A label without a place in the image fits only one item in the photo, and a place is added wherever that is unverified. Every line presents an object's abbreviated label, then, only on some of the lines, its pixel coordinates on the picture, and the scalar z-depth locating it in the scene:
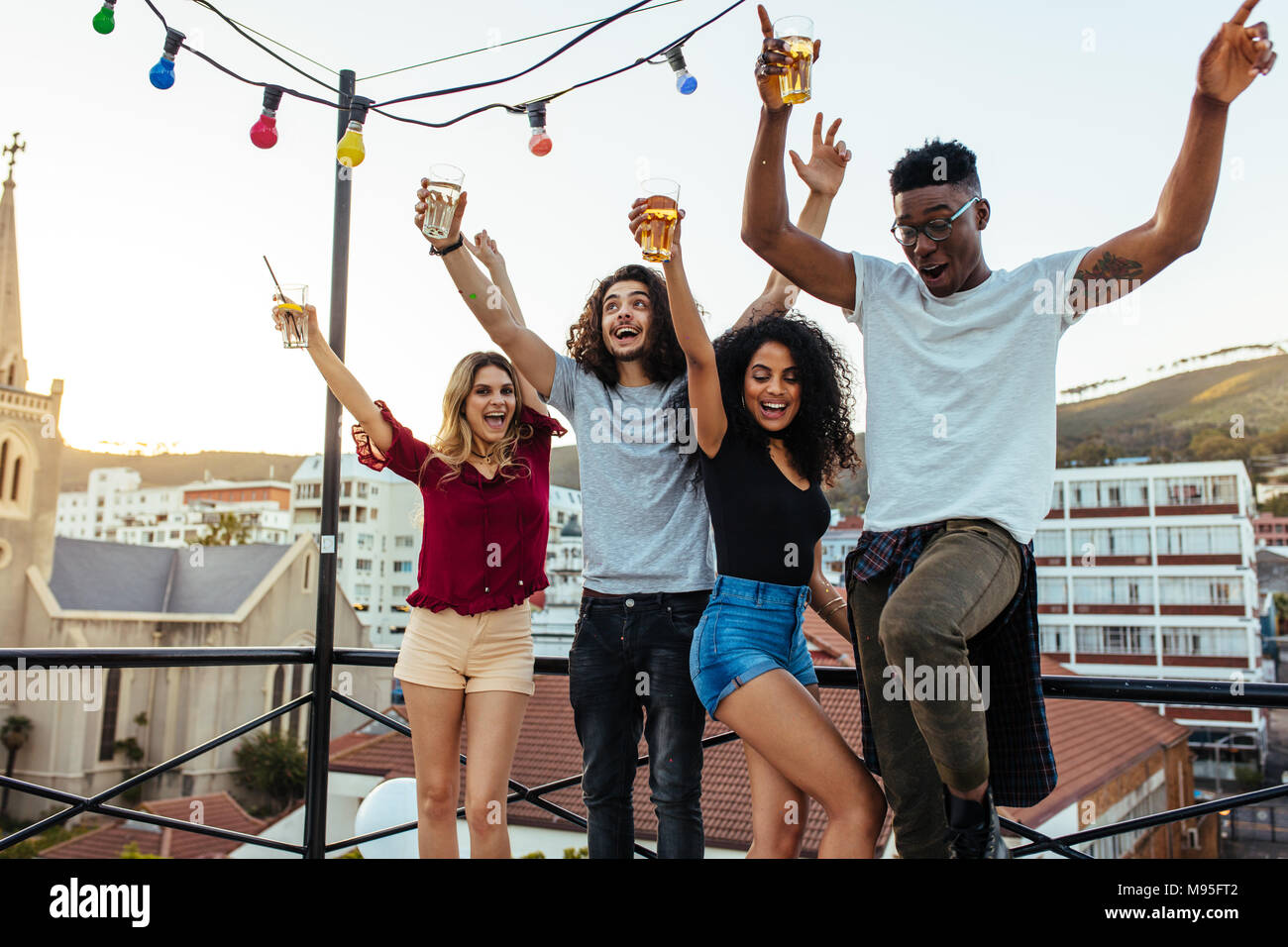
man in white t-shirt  1.74
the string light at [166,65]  3.45
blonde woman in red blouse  2.61
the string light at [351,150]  3.34
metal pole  3.26
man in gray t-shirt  2.41
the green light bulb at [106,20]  3.29
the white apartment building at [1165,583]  57.25
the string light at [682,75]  3.62
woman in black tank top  2.05
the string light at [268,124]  3.59
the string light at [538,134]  3.83
